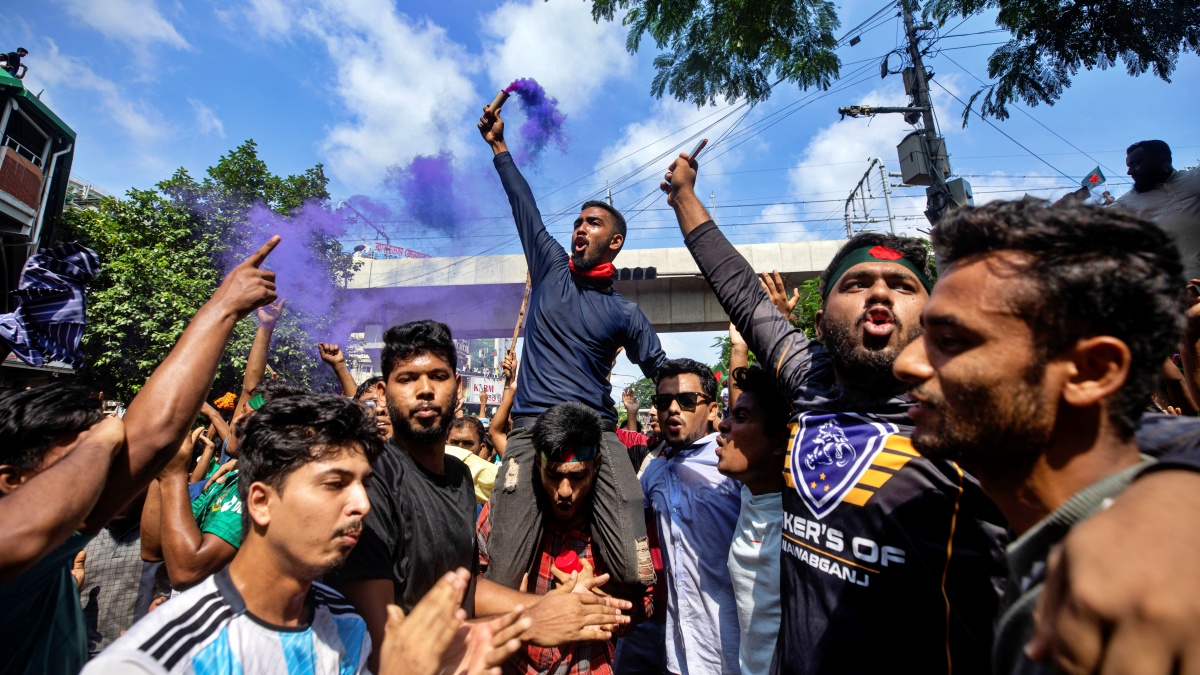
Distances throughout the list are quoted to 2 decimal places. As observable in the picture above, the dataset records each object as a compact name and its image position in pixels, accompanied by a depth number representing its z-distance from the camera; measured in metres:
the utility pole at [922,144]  9.81
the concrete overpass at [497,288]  20.48
